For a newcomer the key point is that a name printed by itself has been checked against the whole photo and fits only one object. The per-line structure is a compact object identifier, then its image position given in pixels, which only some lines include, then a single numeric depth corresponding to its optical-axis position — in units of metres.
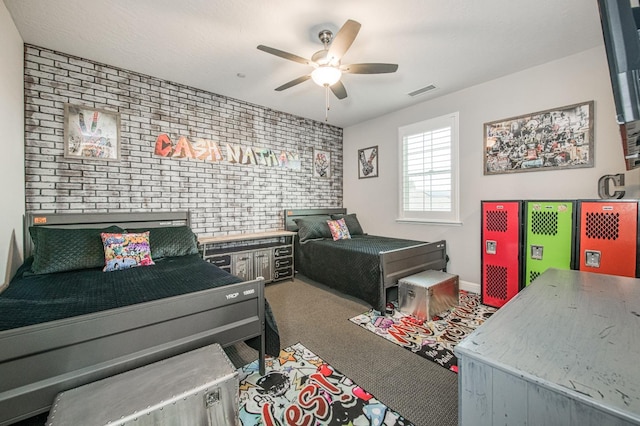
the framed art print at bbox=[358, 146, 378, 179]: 4.82
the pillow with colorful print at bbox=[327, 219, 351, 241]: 4.11
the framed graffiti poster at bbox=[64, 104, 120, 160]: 2.82
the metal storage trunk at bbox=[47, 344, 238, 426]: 1.08
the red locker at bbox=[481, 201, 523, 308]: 2.89
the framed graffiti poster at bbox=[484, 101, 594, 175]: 2.78
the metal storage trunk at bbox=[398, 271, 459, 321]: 2.74
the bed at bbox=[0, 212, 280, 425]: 1.23
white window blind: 3.79
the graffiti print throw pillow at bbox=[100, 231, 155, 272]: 2.42
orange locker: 2.21
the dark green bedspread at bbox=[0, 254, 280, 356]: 1.45
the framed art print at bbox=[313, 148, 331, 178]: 5.00
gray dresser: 0.62
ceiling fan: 2.09
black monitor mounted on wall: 0.62
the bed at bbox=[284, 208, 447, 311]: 2.96
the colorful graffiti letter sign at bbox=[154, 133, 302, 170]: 3.42
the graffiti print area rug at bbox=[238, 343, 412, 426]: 1.54
